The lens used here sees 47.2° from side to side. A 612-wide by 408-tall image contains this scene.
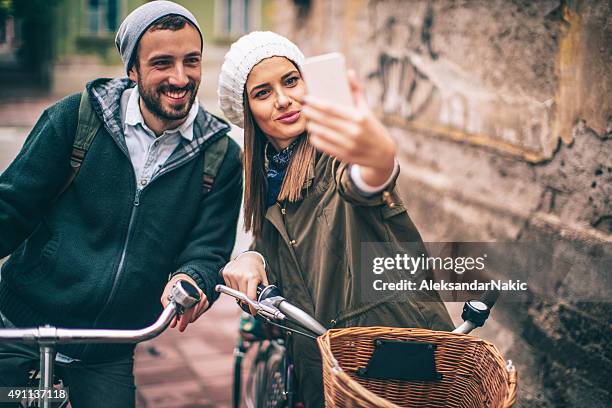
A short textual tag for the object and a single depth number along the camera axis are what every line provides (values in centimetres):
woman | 202
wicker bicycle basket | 186
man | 230
